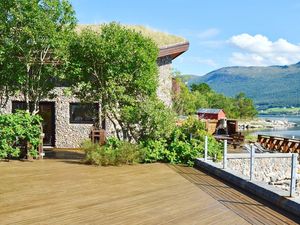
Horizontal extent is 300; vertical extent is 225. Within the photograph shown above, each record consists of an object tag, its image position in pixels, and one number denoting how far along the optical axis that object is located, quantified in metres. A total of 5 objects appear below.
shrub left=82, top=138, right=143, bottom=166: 9.39
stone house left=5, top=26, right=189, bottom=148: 14.10
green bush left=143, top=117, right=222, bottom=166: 9.83
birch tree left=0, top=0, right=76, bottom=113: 9.82
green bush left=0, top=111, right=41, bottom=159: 9.79
